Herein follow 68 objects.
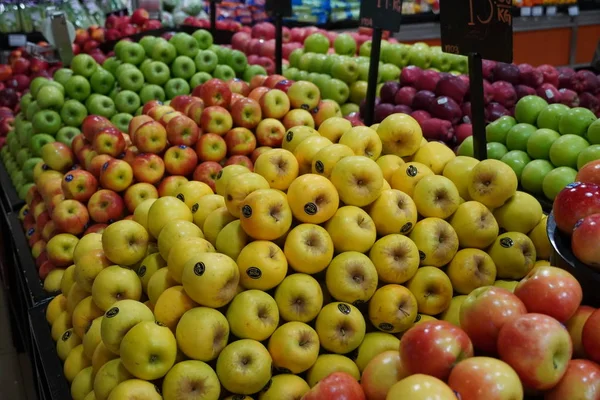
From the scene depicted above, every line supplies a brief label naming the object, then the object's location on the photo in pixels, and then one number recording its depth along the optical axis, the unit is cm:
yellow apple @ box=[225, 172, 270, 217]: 168
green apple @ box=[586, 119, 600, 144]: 242
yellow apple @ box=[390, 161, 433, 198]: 183
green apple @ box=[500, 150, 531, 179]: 258
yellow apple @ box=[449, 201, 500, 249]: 170
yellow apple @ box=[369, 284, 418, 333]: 156
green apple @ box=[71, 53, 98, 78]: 365
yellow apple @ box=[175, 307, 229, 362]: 142
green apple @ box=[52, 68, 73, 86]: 364
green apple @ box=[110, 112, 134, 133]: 350
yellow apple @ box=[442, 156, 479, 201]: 185
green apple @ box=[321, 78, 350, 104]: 353
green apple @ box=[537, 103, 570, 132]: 266
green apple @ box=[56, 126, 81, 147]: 339
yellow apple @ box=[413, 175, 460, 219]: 174
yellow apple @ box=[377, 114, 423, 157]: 194
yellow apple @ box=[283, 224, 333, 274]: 156
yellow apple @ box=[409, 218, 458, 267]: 166
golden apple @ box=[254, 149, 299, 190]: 178
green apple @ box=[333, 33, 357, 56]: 430
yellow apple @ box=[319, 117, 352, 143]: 205
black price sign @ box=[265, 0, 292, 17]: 351
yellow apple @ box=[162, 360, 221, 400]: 138
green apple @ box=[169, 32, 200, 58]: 395
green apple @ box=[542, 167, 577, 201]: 234
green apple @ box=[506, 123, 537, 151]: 269
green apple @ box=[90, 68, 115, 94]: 365
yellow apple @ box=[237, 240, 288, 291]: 153
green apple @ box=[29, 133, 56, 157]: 334
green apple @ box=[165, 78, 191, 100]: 377
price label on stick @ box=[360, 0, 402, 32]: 267
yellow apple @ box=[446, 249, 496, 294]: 166
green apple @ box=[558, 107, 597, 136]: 252
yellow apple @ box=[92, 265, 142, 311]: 171
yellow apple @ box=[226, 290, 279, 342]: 147
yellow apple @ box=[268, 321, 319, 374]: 146
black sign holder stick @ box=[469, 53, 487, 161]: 207
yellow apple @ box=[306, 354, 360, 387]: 149
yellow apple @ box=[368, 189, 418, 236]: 167
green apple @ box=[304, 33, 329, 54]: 429
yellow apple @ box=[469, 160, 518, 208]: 175
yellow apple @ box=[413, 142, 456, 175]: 195
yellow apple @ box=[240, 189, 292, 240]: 158
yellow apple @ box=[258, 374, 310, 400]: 144
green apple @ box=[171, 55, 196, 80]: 388
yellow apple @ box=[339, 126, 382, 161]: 189
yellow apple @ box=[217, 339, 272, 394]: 140
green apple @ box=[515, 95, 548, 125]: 279
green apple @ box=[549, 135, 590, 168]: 242
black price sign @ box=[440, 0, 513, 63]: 190
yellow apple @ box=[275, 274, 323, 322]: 153
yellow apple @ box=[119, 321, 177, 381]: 140
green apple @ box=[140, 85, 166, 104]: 370
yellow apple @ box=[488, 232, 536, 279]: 170
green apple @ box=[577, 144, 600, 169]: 228
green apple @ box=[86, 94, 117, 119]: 353
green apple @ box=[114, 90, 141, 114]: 361
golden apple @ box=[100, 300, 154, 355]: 150
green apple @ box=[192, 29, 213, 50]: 409
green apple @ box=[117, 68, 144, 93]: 370
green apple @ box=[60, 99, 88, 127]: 348
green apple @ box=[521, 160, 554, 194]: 247
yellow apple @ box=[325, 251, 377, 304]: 156
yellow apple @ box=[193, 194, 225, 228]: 188
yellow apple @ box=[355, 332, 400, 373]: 154
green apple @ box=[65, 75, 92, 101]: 355
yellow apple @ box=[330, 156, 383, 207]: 167
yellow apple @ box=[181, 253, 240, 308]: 146
